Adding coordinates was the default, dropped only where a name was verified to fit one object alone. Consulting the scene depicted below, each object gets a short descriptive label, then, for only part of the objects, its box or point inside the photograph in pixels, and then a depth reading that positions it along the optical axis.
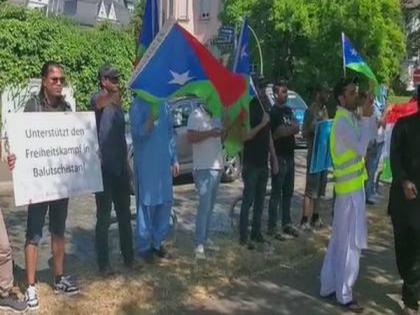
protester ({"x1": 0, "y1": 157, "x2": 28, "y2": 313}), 5.55
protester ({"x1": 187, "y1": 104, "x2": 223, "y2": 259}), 7.50
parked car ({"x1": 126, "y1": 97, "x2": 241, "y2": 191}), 13.12
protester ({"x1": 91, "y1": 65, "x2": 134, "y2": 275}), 6.53
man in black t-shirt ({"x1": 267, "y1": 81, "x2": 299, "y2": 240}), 8.52
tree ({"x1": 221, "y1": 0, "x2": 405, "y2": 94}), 25.88
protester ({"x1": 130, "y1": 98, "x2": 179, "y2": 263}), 7.20
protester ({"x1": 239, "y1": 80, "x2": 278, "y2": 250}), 7.87
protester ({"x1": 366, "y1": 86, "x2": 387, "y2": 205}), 11.12
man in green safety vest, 6.25
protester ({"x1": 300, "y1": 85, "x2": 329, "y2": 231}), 9.16
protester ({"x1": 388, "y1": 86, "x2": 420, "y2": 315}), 6.00
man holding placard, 5.76
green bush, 17.81
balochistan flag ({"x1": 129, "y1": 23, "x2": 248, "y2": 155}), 6.62
